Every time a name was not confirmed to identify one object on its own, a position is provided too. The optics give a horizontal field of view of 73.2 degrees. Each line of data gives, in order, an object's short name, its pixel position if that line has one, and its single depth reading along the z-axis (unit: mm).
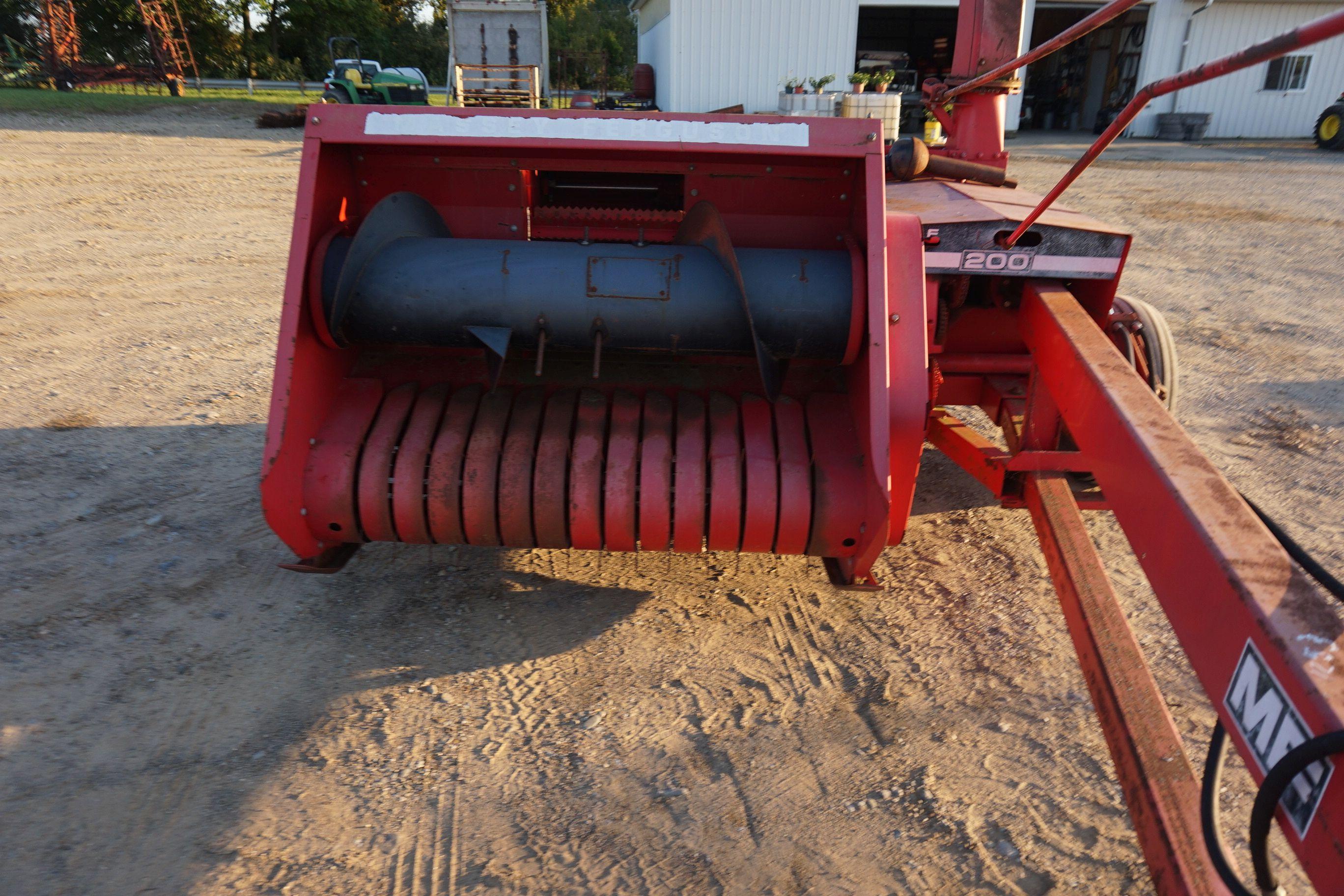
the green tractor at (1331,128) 17781
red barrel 20984
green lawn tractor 16594
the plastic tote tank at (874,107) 15070
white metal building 17719
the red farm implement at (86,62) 20125
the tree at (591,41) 30344
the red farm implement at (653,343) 2568
